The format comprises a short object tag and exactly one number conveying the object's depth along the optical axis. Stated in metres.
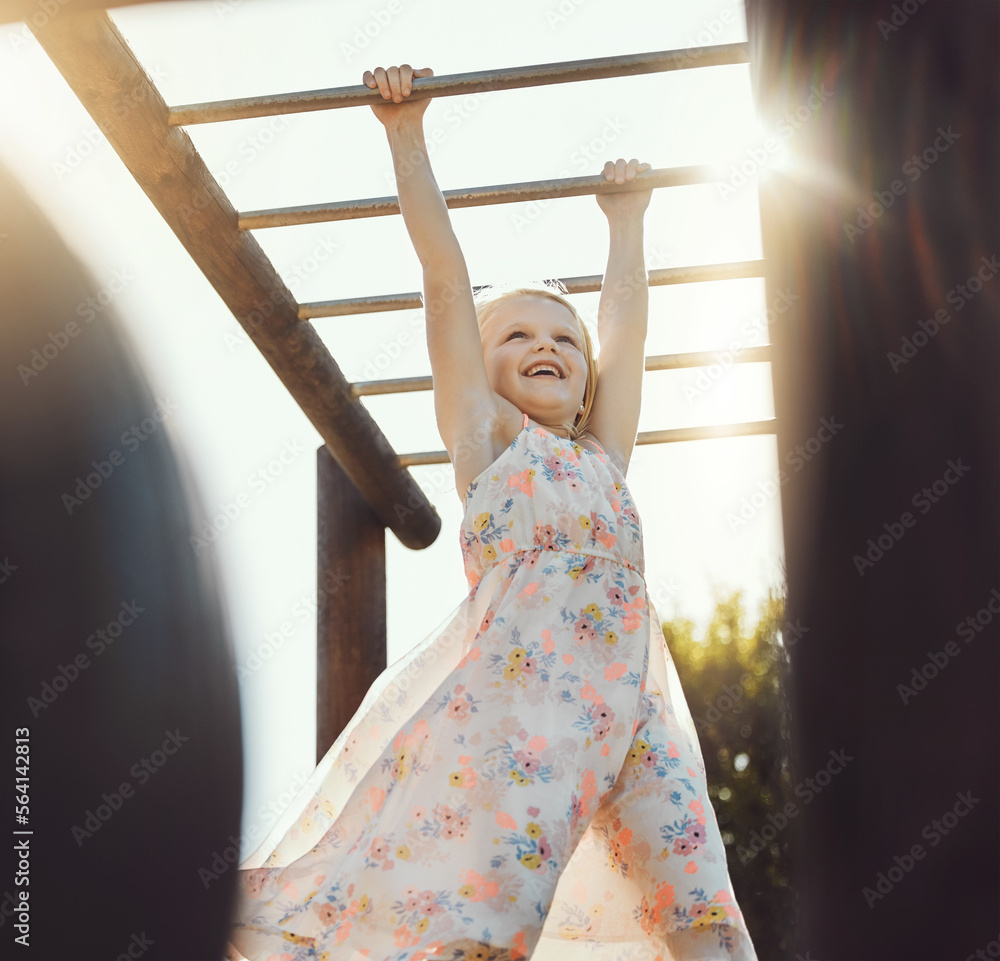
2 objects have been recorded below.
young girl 3.34
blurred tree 11.36
